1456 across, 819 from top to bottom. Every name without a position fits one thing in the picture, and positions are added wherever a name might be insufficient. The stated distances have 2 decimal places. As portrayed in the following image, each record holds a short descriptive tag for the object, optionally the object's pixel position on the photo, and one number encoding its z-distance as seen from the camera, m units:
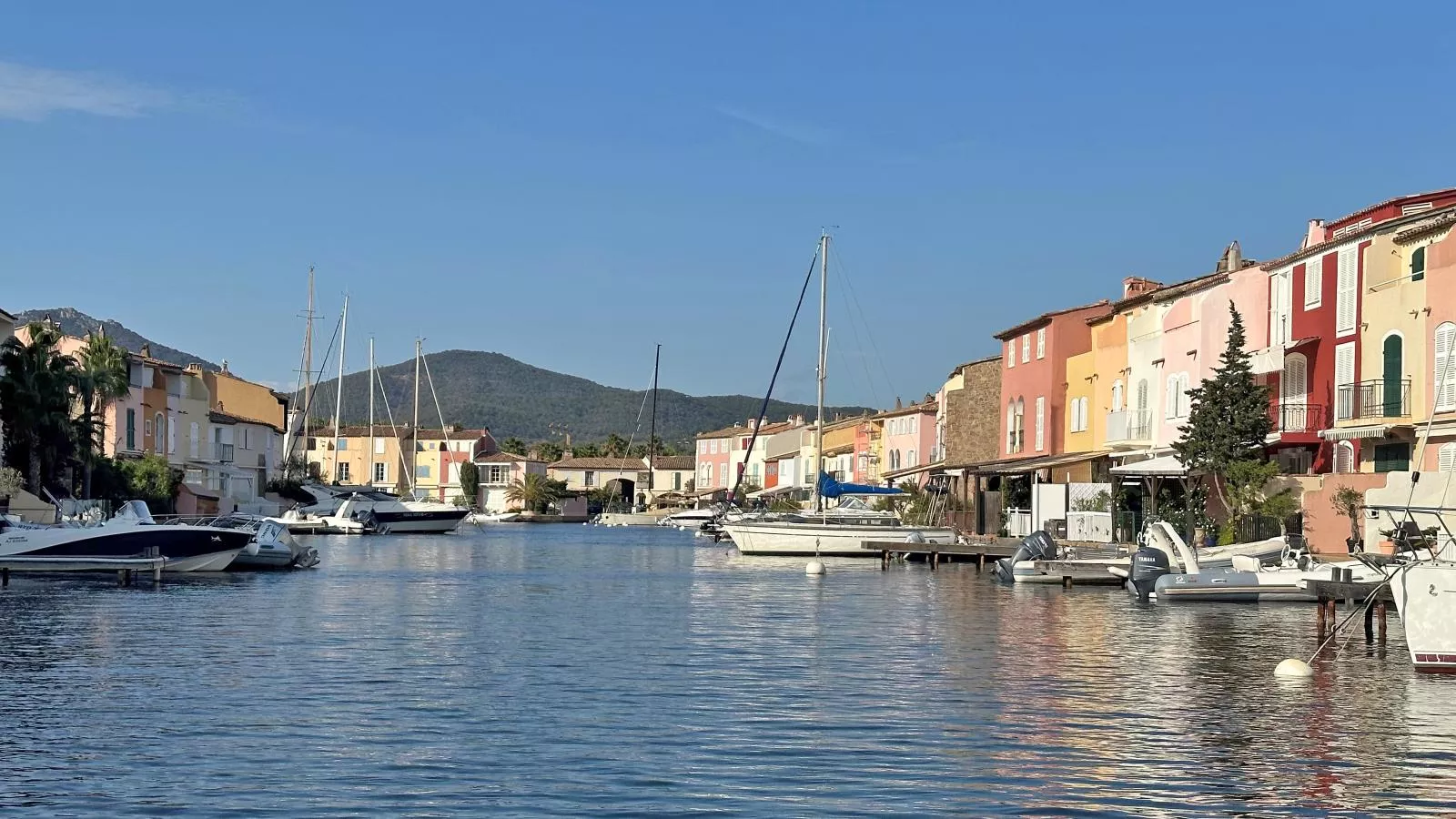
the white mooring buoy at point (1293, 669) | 24.52
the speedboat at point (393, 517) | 96.38
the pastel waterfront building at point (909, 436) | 109.81
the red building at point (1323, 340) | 49.25
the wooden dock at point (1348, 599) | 28.05
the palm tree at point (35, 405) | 64.81
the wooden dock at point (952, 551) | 57.16
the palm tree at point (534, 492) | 167.75
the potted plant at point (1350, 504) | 45.38
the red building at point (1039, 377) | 73.00
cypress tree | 50.56
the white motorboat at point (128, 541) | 44.06
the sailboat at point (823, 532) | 62.44
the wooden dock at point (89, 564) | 43.66
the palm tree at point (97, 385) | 68.88
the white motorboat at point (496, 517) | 151.94
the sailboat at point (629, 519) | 152.25
